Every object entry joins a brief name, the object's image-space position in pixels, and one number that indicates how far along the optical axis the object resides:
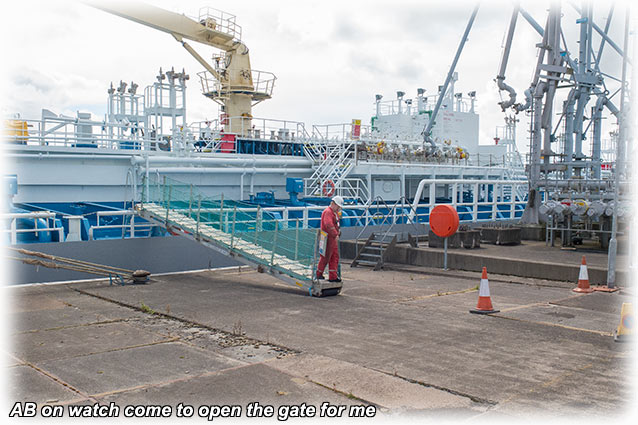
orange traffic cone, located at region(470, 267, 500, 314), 10.12
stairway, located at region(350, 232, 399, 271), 15.94
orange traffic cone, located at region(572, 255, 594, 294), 11.95
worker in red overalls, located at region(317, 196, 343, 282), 11.89
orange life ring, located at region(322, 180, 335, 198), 23.62
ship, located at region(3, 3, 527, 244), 17.94
